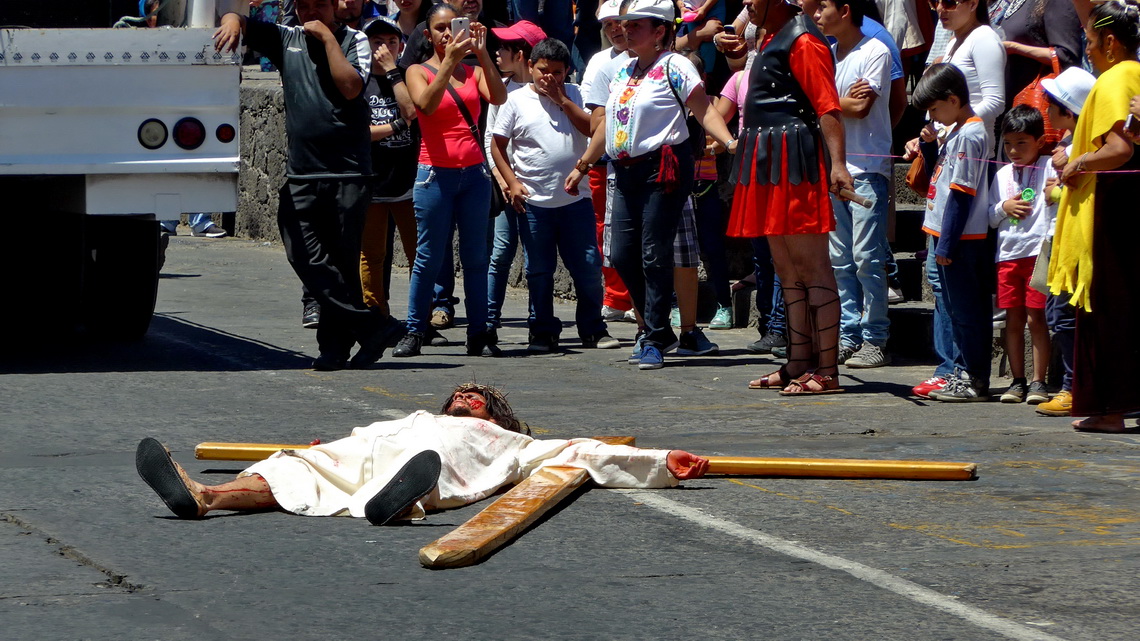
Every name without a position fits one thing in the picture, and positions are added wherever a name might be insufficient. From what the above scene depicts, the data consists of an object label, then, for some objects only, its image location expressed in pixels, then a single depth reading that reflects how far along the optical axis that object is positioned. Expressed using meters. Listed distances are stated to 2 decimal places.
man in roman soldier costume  17.61
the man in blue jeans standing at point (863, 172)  19.83
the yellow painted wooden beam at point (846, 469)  12.96
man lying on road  11.41
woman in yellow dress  15.08
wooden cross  10.35
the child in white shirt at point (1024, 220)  16.95
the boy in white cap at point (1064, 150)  16.08
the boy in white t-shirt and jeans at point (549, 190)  21.56
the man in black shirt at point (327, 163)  18.83
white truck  18.16
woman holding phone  20.41
